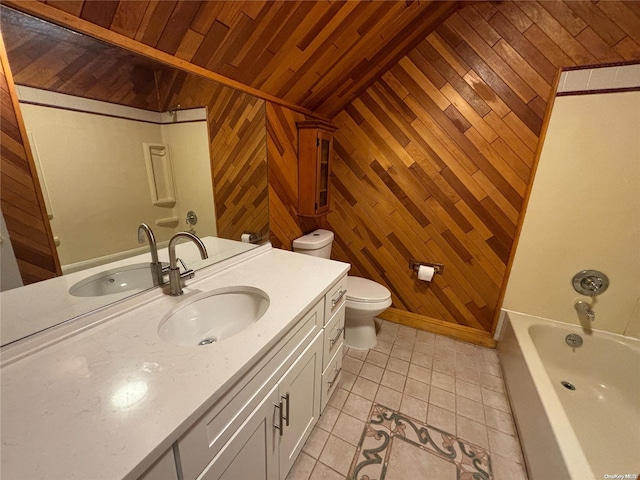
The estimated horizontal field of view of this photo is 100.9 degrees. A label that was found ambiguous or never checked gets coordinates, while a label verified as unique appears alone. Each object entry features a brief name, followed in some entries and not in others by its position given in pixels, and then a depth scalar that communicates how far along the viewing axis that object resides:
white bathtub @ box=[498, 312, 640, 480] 1.09
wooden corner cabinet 1.83
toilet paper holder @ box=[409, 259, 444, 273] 2.14
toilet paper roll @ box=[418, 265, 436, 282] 2.11
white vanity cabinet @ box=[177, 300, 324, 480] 0.65
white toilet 1.88
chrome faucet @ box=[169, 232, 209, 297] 1.02
